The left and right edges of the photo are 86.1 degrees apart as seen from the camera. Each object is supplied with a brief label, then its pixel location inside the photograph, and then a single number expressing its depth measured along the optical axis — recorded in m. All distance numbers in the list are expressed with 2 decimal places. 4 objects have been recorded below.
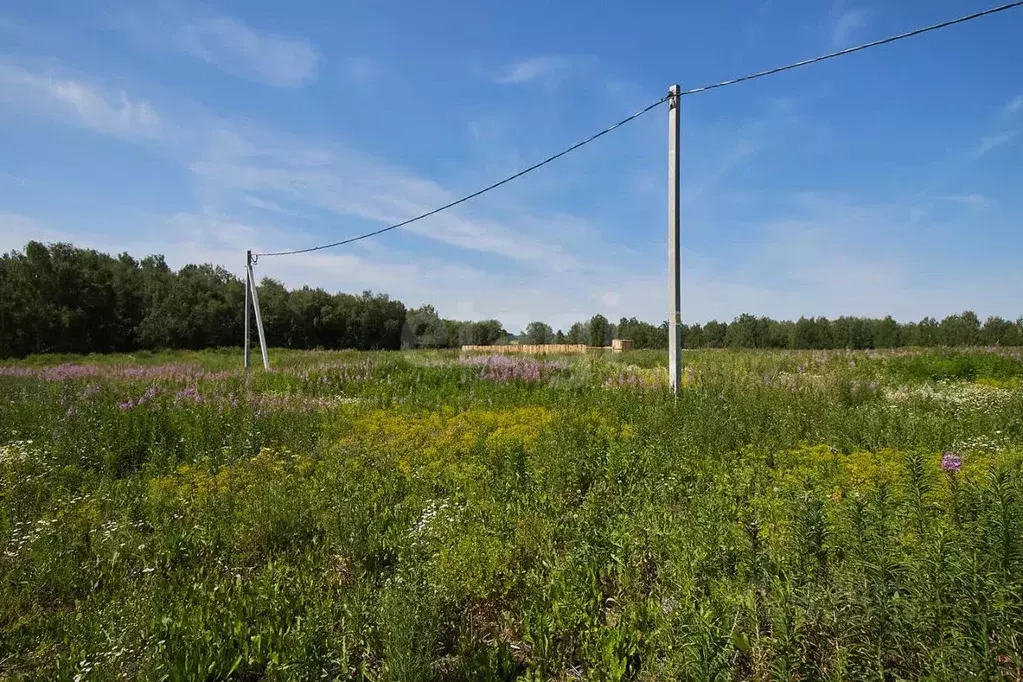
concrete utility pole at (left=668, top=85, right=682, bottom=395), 8.09
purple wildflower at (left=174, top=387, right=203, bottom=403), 10.18
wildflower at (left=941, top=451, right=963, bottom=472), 4.35
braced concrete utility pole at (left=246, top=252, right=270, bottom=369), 16.67
